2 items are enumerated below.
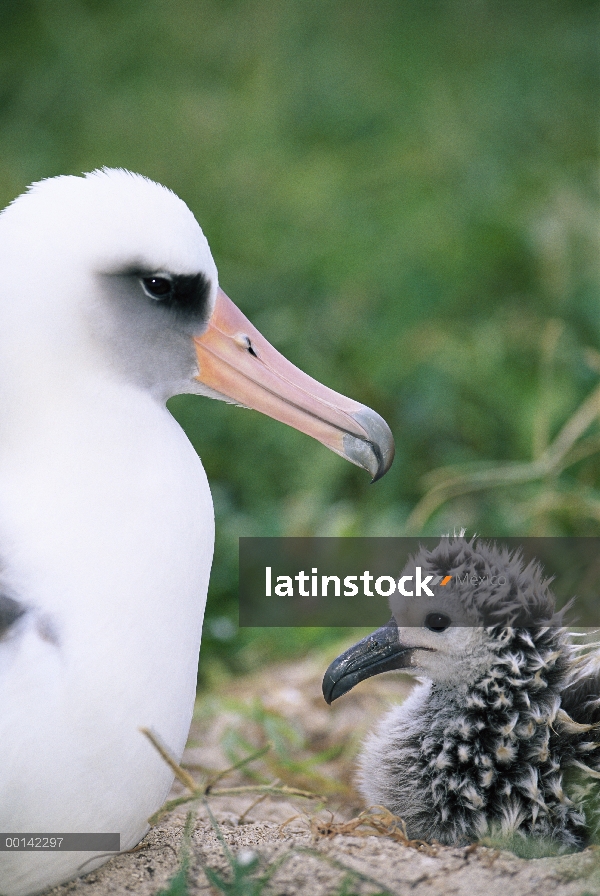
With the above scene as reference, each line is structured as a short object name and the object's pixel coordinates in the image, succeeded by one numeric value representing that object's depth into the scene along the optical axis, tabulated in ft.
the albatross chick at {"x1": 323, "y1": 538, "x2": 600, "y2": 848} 17.83
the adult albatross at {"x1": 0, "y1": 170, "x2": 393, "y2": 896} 14.19
